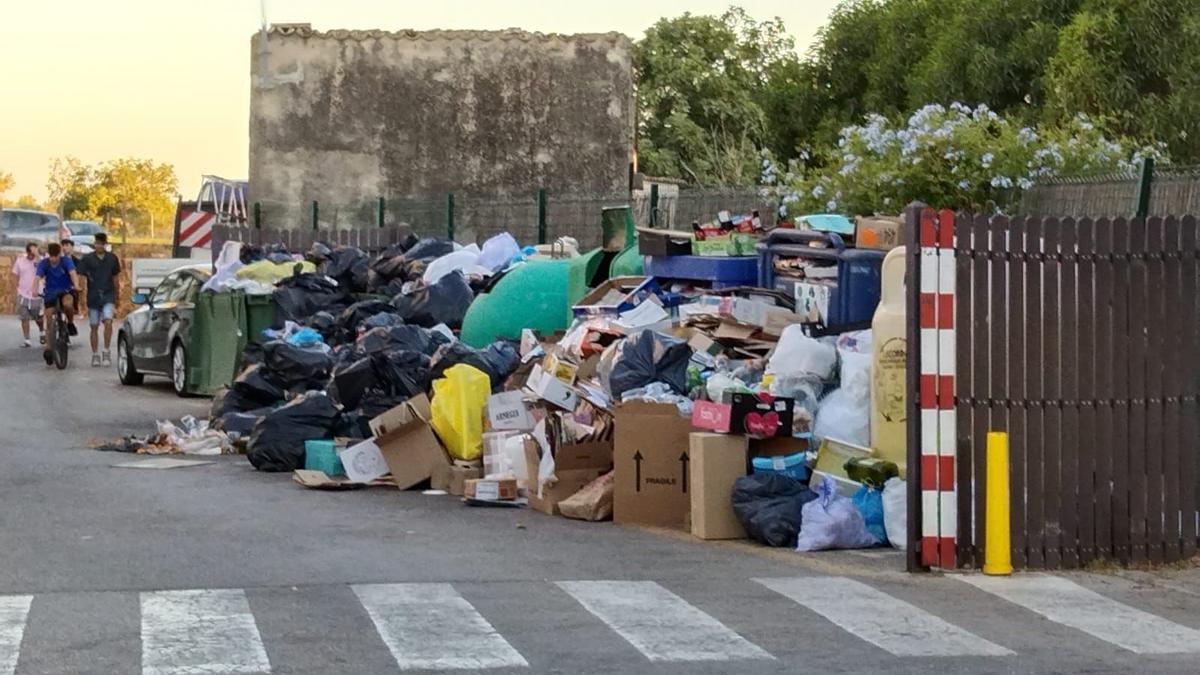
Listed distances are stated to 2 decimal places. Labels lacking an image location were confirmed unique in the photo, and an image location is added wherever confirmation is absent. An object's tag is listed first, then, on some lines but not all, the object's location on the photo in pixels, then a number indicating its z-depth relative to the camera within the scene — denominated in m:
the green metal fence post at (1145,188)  12.46
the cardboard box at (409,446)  13.58
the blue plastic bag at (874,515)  10.88
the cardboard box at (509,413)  13.39
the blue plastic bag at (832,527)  10.68
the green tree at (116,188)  102.25
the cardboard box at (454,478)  13.24
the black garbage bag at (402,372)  15.12
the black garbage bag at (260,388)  17.00
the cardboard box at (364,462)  13.73
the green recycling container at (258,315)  21.08
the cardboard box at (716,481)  11.19
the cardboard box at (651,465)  11.77
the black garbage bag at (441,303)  18.30
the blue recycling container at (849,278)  12.87
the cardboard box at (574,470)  12.29
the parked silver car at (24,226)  56.47
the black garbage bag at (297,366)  16.94
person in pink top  30.22
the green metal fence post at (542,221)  22.34
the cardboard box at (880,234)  13.06
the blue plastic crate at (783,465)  11.28
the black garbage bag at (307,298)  20.33
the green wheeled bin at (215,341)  21.23
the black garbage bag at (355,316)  18.66
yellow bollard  9.84
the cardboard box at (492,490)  12.66
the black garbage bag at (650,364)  12.66
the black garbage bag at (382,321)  17.84
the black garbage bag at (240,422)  16.41
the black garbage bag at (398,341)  16.02
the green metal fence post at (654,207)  19.30
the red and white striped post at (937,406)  9.87
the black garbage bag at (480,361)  14.76
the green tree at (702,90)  47.06
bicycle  25.95
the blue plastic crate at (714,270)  14.54
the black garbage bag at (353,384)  15.18
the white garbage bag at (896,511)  10.67
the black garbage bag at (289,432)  14.64
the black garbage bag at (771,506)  10.89
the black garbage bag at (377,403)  14.91
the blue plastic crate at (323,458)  14.19
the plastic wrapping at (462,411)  13.57
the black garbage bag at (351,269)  20.94
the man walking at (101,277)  26.62
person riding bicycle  26.02
